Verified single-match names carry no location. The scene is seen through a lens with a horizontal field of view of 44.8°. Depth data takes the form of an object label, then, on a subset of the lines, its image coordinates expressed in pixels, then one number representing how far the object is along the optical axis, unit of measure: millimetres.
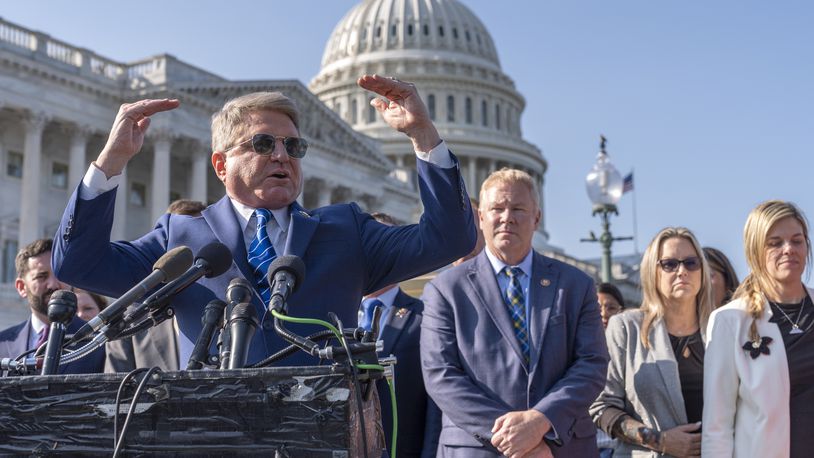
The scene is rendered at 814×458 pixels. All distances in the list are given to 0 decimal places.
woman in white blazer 4840
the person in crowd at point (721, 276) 6824
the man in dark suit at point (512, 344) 4449
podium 2191
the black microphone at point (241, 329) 2428
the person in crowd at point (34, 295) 6172
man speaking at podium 3187
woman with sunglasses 5414
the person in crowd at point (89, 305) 6852
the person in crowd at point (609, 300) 9078
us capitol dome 84062
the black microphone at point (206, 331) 2592
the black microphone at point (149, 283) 2586
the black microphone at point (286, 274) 2602
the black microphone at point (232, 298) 2602
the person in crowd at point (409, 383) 5402
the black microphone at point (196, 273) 2666
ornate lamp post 14109
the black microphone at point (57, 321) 2553
